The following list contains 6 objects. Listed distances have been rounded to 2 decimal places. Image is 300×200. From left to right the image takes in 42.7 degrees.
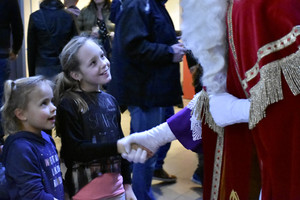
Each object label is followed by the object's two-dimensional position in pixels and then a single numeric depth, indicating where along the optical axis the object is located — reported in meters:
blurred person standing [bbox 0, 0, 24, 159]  2.88
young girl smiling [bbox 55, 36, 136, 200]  1.49
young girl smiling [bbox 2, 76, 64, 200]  1.30
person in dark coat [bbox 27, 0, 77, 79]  3.02
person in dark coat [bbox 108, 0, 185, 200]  2.16
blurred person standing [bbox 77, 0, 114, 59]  3.39
